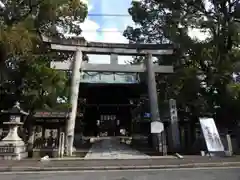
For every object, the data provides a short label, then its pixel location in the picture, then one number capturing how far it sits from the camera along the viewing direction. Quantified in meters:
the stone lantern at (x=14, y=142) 10.12
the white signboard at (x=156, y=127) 10.57
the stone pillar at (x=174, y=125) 12.62
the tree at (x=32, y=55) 11.85
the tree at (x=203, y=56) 13.20
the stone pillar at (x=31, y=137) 12.07
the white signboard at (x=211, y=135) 10.30
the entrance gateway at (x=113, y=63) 13.05
